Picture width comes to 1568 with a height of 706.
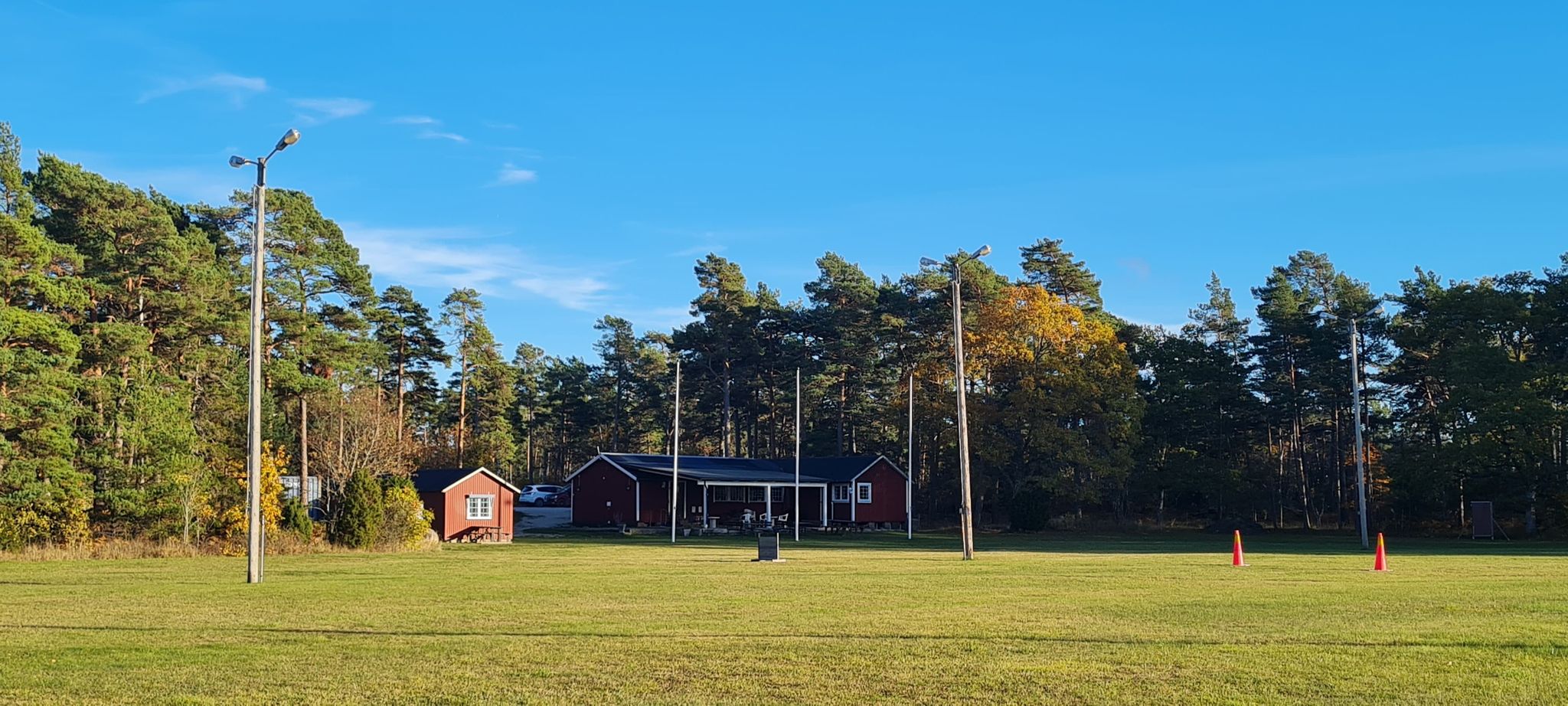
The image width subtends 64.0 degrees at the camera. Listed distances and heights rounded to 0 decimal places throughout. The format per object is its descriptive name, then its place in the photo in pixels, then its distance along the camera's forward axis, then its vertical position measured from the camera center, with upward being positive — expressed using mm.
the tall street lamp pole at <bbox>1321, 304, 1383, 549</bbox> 43875 -397
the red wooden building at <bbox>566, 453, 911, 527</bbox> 64375 -1669
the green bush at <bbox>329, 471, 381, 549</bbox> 37812 -1657
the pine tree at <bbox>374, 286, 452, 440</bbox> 73375 +6855
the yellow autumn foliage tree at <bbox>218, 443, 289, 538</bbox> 37562 -1079
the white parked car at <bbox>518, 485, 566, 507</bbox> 87375 -2277
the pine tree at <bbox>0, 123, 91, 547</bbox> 34469 +1747
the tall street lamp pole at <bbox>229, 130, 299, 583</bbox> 22609 +931
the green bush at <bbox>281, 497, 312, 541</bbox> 37125 -1617
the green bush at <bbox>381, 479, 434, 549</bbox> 38969 -1698
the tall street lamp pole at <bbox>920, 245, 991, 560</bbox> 32344 +96
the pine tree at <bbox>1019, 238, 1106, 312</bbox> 75500 +11019
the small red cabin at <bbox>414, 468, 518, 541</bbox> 53094 -1720
